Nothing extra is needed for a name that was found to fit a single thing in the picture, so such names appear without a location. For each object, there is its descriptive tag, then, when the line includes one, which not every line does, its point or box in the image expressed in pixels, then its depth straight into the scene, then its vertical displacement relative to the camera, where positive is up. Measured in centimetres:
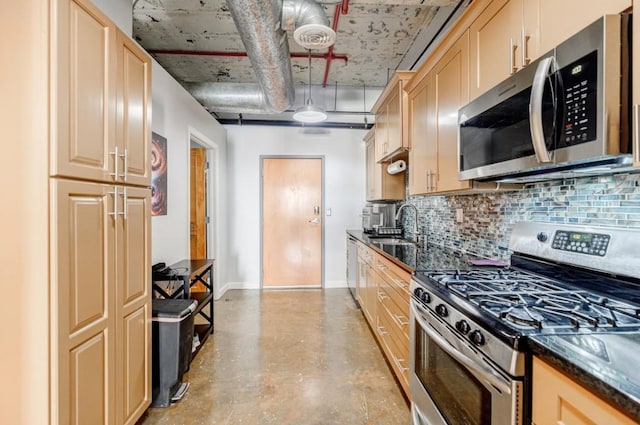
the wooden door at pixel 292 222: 488 -20
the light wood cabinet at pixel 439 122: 189 +63
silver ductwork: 199 +124
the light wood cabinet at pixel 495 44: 138 +81
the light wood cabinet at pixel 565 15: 97 +66
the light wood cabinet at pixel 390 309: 200 -76
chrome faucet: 339 -13
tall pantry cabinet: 119 -1
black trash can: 201 -91
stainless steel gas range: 93 -34
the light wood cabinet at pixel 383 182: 381 +34
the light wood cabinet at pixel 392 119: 282 +92
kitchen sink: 318 -33
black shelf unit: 249 -65
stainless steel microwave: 92 +35
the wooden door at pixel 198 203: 429 +8
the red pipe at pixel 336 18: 231 +154
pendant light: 325 +100
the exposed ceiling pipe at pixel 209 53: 333 +167
